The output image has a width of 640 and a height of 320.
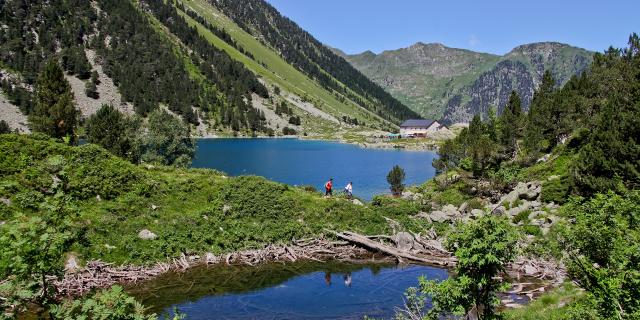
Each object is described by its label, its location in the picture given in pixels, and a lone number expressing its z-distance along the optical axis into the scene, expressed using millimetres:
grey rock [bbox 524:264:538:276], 27375
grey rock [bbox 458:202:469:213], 43625
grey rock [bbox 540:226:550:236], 31902
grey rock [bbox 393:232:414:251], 32531
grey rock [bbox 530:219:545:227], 34275
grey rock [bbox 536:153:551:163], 53950
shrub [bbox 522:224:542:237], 32656
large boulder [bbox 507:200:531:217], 38800
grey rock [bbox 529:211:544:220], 36188
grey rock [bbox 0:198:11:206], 26888
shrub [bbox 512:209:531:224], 36875
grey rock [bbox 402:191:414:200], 53728
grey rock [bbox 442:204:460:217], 42312
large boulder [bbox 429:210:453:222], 39688
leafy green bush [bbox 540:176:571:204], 36750
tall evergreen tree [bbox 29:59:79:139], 57344
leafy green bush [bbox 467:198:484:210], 43106
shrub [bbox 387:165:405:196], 61688
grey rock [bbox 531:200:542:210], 38250
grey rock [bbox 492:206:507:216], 39175
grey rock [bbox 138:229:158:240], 28978
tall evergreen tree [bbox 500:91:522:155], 67062
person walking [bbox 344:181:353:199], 44875
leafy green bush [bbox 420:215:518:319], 11039
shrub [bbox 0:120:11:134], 99688
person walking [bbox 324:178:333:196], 43219
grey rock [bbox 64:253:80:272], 23828
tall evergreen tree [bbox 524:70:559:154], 57750
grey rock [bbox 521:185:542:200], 40438
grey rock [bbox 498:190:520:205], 41753
